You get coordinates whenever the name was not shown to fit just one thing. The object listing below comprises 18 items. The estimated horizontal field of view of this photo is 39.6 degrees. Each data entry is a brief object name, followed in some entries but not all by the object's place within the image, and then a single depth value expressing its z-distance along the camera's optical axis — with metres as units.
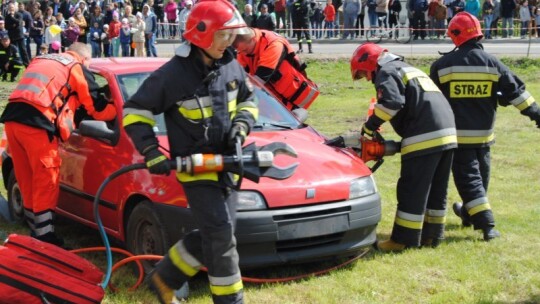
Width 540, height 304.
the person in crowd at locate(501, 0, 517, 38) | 24.47
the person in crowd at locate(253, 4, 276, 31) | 21.81
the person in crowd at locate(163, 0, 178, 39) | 28.42
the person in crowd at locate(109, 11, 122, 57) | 23.98
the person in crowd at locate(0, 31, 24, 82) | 20.36
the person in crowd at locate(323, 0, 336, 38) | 26.92
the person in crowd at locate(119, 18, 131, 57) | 23.27
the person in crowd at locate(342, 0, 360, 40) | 25.89
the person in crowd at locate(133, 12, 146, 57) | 23.00
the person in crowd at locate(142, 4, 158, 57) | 23.33
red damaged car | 5.03
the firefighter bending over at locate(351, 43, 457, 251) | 6.05
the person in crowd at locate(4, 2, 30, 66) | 22.56
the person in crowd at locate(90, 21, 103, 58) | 24.05
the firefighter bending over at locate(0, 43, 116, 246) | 5.84
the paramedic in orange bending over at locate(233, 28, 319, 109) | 7.77
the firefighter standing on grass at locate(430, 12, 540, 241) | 6.62
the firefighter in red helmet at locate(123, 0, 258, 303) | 4.14
